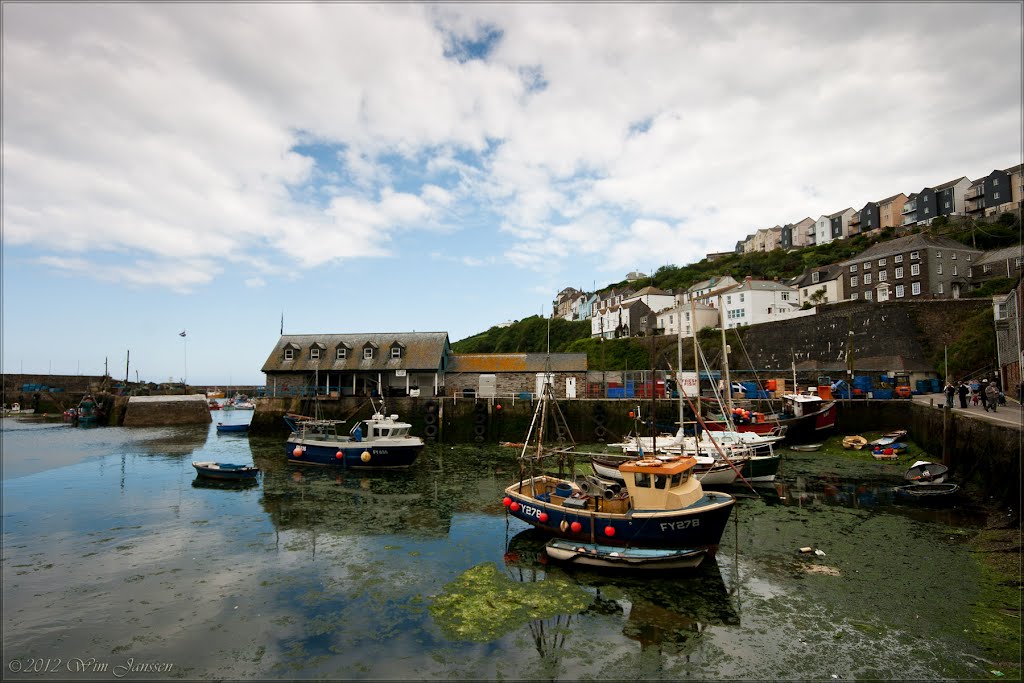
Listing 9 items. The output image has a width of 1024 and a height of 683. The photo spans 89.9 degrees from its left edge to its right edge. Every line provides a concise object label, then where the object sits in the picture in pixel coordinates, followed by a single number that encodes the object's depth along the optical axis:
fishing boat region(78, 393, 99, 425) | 58.47
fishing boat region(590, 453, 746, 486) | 23.53
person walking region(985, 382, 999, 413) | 24.87
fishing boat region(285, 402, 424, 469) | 29.98
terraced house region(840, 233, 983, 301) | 62.59
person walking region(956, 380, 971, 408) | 28.06
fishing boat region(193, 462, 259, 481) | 27.64
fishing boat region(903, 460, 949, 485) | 21.52
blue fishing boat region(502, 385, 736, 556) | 14.69
